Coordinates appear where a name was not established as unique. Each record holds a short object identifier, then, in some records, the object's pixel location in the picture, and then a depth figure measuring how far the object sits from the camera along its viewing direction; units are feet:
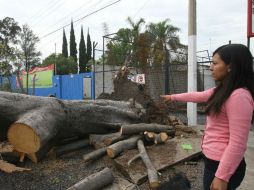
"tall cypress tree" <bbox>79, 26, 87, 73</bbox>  95.86
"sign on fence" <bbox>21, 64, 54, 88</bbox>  44.69
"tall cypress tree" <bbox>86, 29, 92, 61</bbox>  101.61
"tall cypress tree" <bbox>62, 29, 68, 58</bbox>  114.70
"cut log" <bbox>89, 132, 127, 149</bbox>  11.21
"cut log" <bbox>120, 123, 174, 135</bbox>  11.33
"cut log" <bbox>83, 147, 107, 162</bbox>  10.46
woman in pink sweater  4.28
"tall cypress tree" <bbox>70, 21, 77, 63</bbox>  109.51
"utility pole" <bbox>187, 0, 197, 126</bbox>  19.13
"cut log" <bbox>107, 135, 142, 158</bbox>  10.17
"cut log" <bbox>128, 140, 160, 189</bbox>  8.56
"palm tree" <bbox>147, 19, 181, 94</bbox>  52.16
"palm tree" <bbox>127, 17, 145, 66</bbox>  55.38
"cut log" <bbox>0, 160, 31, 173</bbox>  9.90
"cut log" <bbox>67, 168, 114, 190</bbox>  8.37
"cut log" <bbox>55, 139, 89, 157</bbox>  11.32
